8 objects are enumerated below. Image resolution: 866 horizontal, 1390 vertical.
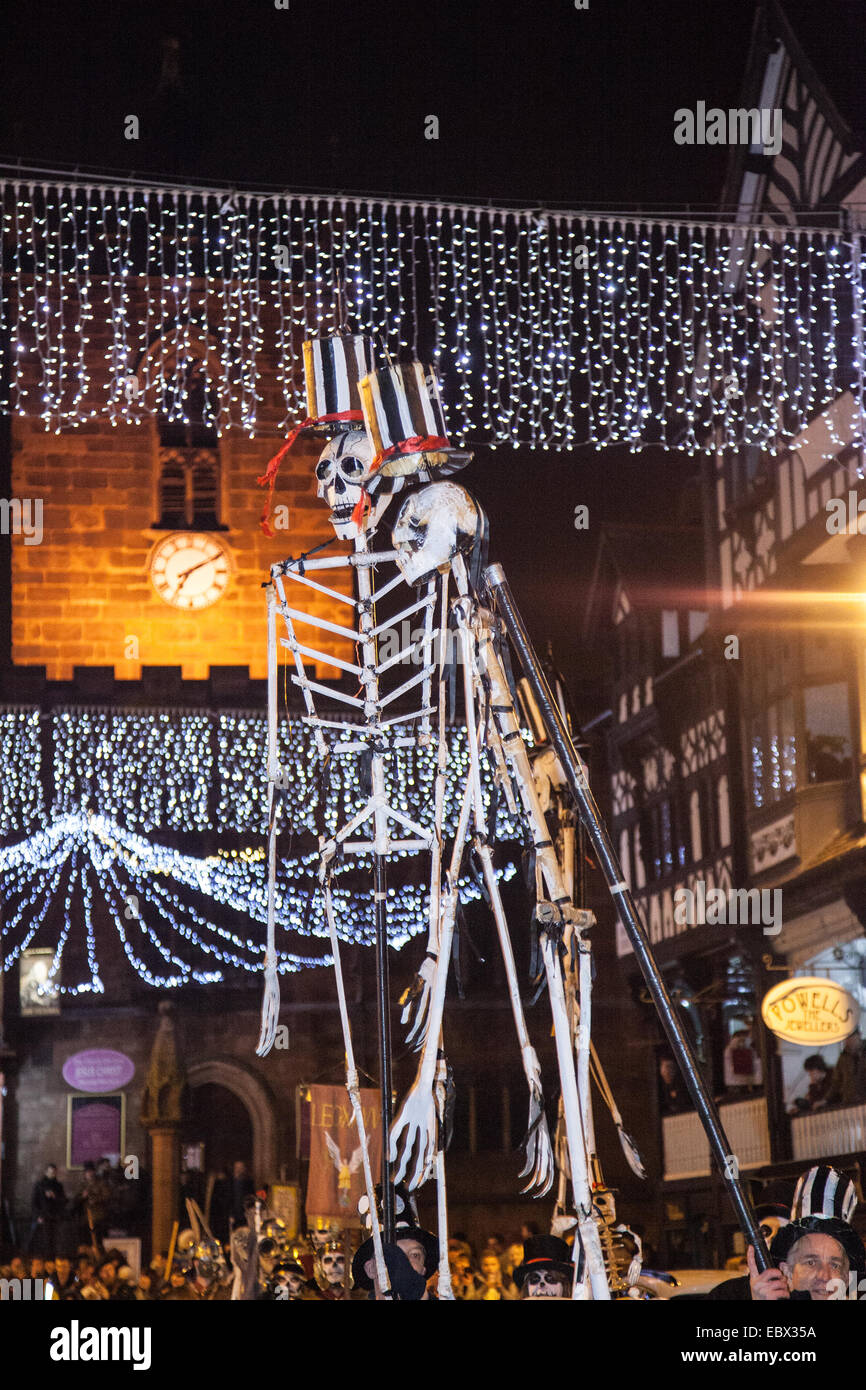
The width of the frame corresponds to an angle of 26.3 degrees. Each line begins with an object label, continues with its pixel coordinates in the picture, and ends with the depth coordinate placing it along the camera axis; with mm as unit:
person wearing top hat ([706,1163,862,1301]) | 5992
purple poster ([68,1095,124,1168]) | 16734
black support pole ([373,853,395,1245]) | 6488
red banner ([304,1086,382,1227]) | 7660
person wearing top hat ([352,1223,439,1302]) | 6316
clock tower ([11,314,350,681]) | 15328
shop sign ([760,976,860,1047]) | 10906
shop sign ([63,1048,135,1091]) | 17109
